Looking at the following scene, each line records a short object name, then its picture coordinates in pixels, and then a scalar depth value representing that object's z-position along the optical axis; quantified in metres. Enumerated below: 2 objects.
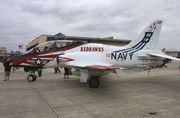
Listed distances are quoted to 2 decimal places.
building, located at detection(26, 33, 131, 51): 43.75
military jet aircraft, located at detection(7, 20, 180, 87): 8.71
